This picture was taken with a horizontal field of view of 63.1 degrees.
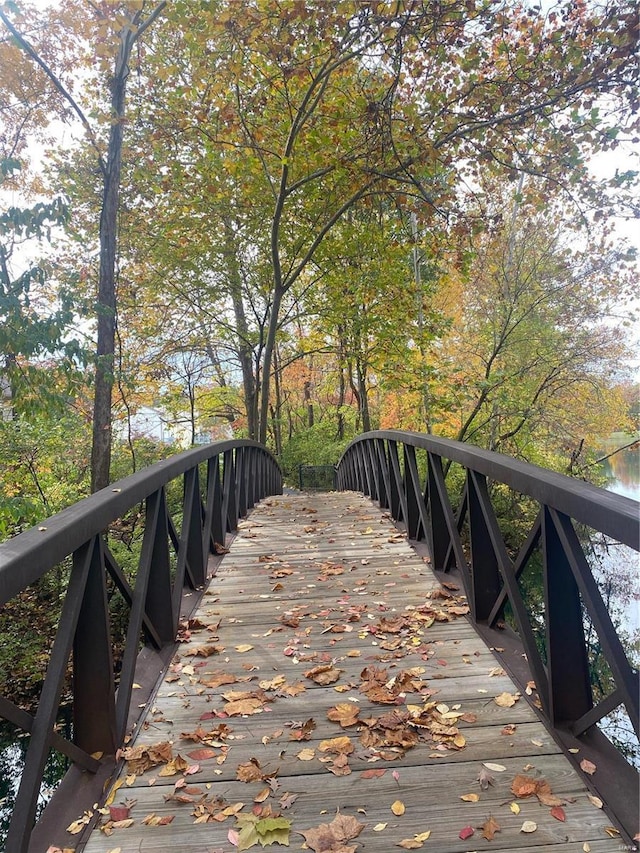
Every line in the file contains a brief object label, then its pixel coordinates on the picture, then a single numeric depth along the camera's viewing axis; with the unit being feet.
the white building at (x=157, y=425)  46.78
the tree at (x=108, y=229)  20.75
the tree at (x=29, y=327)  13.43
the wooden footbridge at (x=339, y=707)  5.18
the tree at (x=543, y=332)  32.91
